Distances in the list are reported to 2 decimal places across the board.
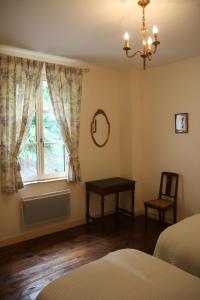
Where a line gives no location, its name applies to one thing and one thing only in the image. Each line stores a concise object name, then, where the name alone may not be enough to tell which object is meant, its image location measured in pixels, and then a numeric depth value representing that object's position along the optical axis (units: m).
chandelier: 2.04
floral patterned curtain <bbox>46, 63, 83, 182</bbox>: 3.73
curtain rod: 3.33
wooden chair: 3.88
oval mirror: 4.31
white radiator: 3.55
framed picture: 3.91
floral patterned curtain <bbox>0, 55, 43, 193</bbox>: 3.29
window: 3.66
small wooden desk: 3.91
